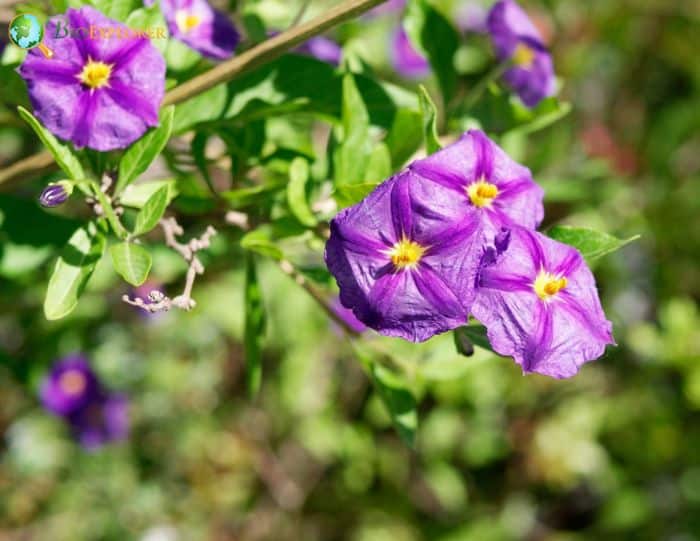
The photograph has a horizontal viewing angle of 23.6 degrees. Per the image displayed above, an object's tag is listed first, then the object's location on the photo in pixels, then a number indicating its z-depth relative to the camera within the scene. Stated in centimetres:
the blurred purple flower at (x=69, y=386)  50
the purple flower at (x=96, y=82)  30
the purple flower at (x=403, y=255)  28
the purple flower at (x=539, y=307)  28
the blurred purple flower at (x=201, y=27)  33
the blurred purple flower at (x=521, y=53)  36
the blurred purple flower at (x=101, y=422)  51
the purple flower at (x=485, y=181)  29
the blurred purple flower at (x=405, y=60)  58
